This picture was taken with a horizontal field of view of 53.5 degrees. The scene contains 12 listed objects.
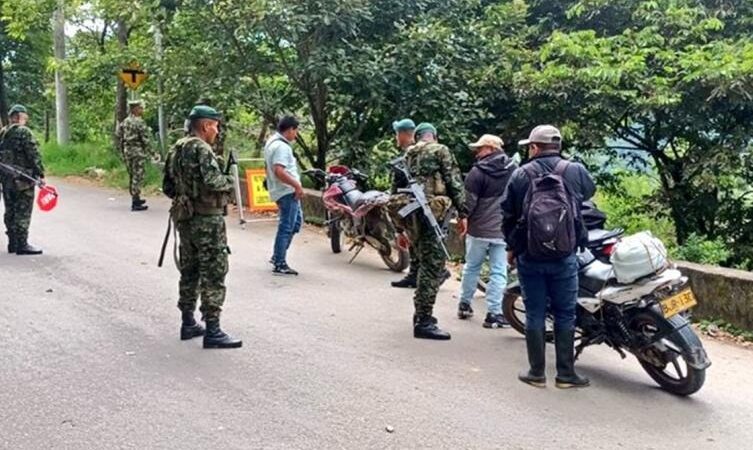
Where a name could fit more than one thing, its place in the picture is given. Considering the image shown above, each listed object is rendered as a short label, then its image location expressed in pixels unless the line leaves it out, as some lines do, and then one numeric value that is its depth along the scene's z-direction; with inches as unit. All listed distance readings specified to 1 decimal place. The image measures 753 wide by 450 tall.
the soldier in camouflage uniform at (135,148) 466.3
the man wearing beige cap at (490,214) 236.1
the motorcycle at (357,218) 315.6
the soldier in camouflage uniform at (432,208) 222.2
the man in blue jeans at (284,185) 299.4
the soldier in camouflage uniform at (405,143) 248.1
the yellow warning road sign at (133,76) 546.6
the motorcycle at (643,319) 179.8
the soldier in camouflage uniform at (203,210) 201.2
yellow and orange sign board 437.1
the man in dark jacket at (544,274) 183.3
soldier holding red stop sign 327.9
